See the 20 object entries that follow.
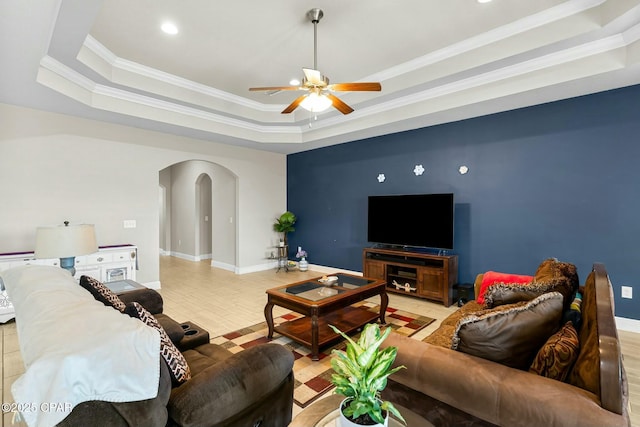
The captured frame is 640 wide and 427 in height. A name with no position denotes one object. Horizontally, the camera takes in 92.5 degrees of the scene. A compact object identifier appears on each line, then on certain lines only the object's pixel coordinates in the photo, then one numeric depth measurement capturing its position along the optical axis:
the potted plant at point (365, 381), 0.94
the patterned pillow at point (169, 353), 1.38
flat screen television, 4.48
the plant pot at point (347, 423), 0.93
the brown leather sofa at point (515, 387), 1.05
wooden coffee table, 2.78
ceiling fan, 2.87
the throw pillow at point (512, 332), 1.42
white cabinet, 3.56
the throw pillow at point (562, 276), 1.87
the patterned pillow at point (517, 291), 1.79
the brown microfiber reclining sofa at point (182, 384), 1.00
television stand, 4.33
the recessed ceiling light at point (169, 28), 3.06
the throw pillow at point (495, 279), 2.97
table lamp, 2.48
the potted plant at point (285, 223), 6.81
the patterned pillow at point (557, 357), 1.28
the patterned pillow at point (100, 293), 1.65
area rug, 2.32
